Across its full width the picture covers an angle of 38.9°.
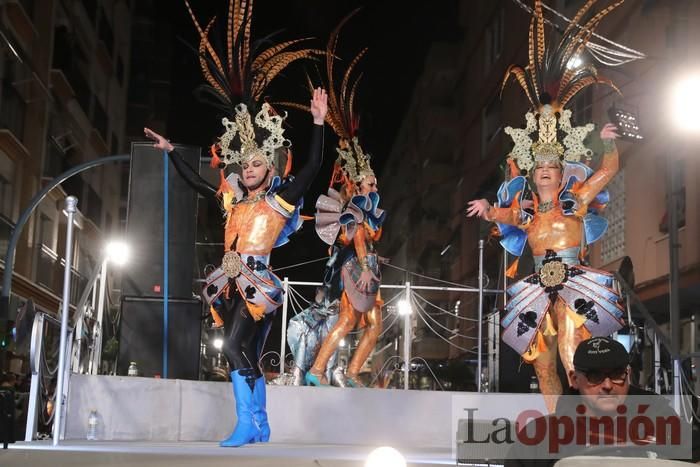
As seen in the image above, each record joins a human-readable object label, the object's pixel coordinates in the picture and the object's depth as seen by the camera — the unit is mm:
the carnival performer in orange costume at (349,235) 9070
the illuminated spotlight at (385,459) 3344
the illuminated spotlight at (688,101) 9352
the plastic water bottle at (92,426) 7848
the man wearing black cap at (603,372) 3332
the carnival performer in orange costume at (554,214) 7176
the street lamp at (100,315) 8695
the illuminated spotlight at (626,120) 11706
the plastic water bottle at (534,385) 9484
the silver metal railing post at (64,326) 7023
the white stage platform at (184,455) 5828
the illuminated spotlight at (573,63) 7878
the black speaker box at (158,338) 8742
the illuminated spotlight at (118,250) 8702
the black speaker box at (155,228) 8875
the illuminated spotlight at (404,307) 9219
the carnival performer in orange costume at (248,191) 7180
